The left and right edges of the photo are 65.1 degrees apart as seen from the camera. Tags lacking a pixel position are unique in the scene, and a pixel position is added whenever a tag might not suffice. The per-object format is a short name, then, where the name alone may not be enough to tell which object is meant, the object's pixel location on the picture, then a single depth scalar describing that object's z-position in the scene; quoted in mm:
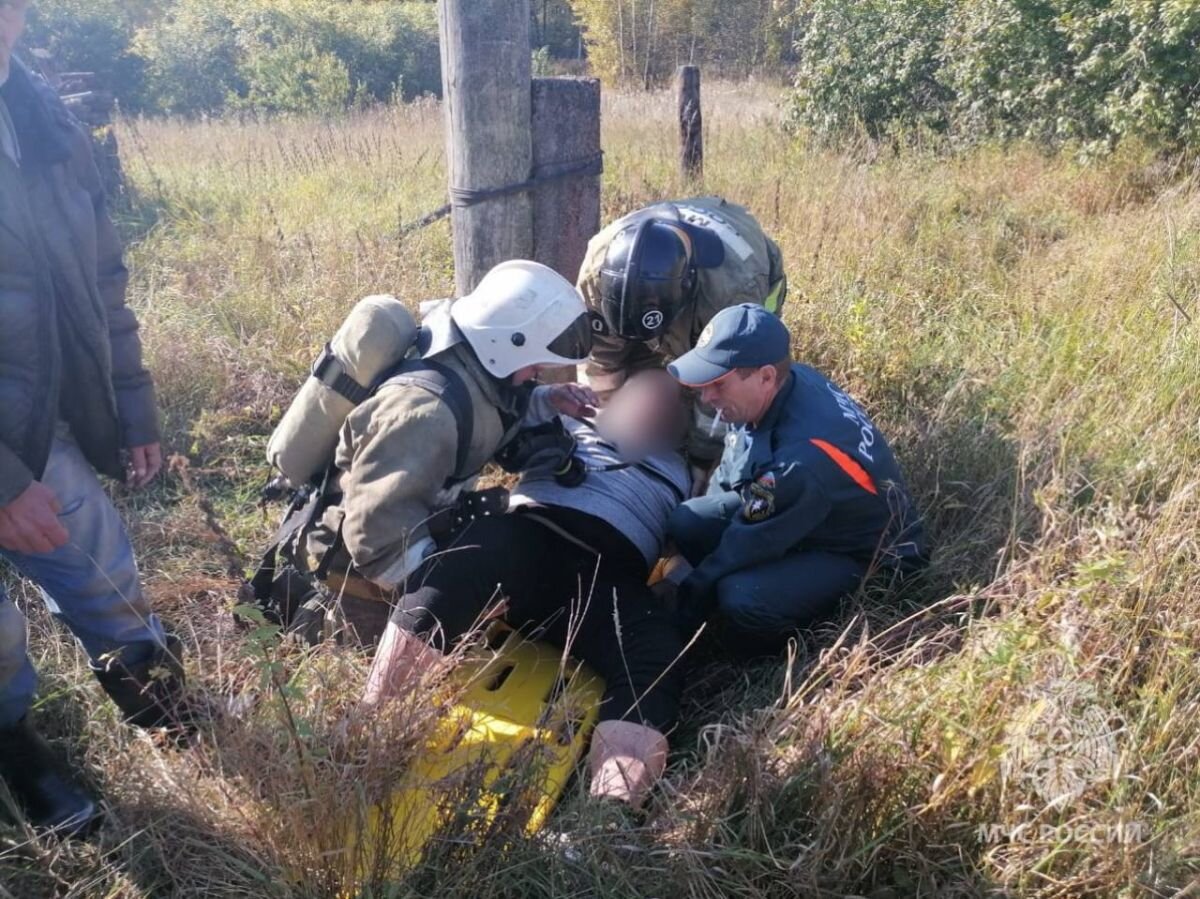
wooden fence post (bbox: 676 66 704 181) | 7793
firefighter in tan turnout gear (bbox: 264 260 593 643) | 2682
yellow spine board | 2008
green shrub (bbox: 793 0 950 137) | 9234
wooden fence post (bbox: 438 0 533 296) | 2949
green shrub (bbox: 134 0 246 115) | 20891
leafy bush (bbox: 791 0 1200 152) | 6938
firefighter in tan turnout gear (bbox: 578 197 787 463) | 3387
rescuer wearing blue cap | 2908
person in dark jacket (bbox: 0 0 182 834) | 2062
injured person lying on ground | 2545
